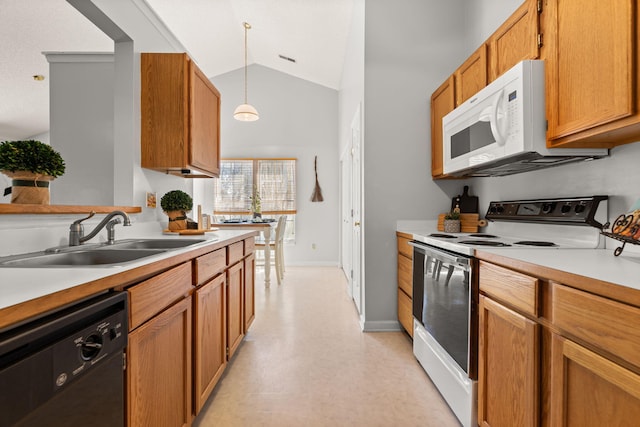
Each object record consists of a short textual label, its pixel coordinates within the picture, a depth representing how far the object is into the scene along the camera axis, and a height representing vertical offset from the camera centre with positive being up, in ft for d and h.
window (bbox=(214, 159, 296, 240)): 19.34 +1.55
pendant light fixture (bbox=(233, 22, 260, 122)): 15.15 +4.82
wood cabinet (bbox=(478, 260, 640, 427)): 2.48 -1.38
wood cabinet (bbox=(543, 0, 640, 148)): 3.47 +1.75
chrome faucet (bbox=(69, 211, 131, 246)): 4.69 -0.26
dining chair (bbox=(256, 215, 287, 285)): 14.83 -1.68
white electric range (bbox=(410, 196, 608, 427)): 4.83 -1.08
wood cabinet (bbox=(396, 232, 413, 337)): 7.84 -1.82
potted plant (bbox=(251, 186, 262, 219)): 18.37 +0.56
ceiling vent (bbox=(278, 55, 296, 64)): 17.47 +8.53
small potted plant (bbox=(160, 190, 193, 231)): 7.74 +0.12
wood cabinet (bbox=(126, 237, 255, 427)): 3.19 -1.69
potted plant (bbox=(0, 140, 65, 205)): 3.97 +0.57
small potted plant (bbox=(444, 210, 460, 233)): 8.23 -0.27
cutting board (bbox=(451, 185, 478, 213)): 8.54 +0.30
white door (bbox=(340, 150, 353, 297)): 13.66 -0.16
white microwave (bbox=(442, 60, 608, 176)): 4.84 +1.46
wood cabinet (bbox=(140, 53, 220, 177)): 7.18 +2.32
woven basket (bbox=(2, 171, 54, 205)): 4.12 +0.32
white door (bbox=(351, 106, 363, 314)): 10.13 +0.01
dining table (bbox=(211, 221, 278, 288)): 14.26 -0.68
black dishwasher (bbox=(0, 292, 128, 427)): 1.76 -1.03
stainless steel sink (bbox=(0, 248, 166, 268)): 3.80 -0.62
